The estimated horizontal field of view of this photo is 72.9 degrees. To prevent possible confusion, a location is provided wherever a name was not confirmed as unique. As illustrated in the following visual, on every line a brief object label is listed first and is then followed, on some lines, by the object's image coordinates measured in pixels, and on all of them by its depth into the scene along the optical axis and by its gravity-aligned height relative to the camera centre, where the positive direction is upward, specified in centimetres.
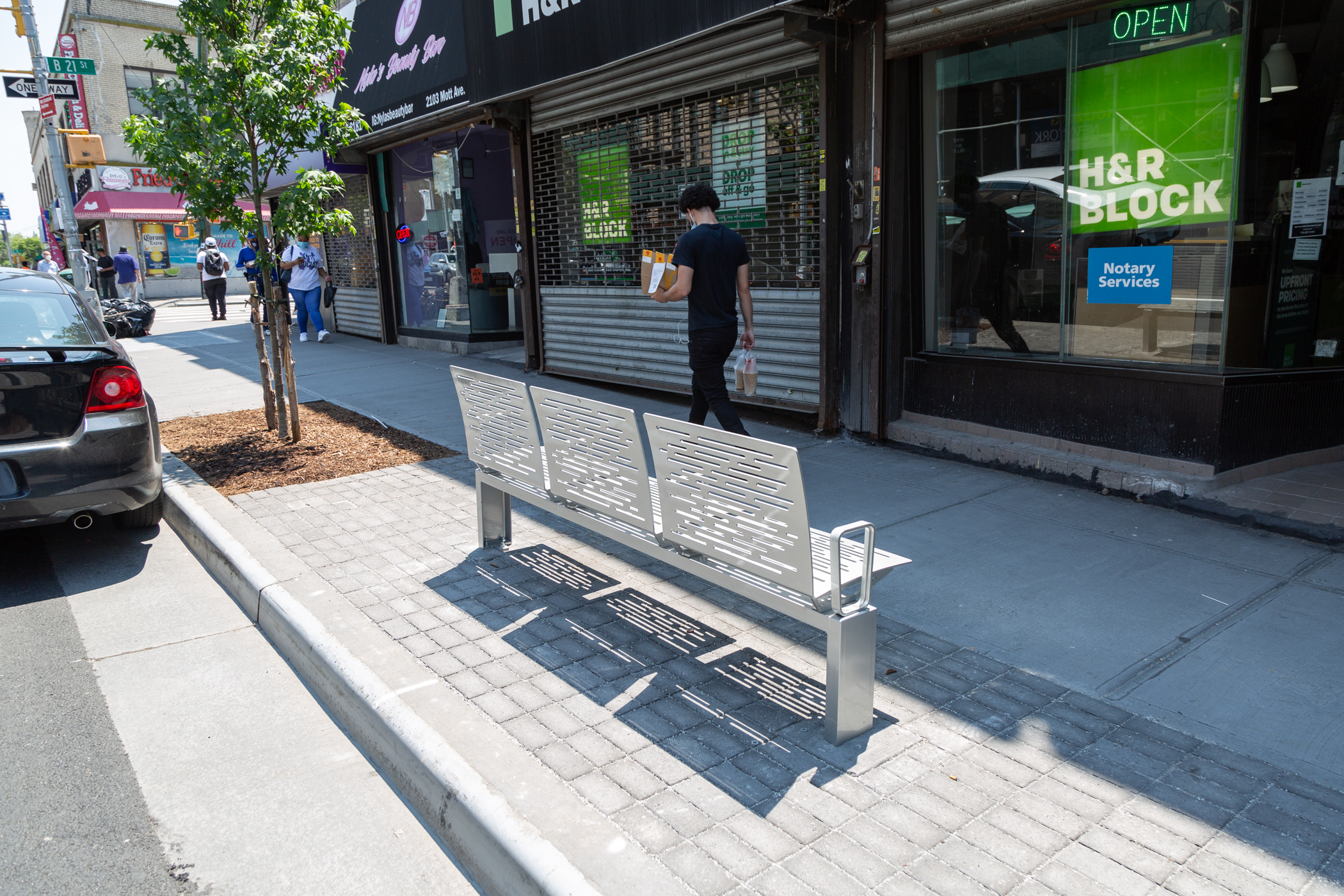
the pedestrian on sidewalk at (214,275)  2075 +51
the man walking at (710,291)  616 -8
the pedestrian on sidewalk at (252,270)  763 +26
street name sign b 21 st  1431 +370
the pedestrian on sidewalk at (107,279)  2539 +61
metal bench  315 -95
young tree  705 +147
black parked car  497 -69
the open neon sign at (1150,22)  555 +147
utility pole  1505 +212
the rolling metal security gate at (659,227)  773 +53
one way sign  1418 +332
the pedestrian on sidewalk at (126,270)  2469 +81
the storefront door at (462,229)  1348 +90
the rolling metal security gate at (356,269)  1572 +42
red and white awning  3412 +352
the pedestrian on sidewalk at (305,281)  1489 +22
